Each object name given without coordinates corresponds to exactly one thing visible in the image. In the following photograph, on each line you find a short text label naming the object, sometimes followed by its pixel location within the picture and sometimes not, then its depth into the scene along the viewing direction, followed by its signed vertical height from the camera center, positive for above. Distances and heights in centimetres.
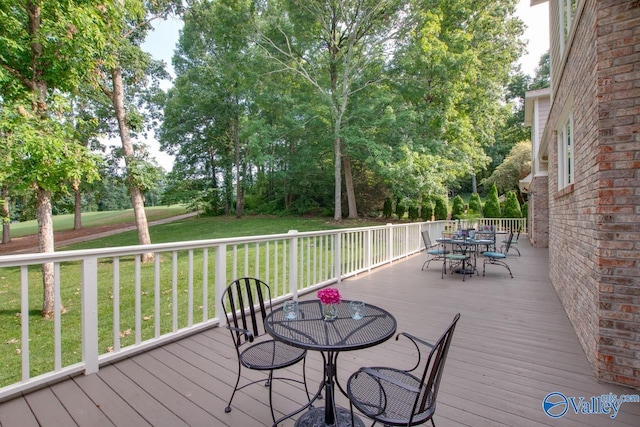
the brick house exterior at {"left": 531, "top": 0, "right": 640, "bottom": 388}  216 +12
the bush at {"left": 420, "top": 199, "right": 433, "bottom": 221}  1733 -19
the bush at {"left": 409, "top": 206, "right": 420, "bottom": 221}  1749 -39
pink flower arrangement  188 -54
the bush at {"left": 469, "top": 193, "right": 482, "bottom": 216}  1839 +10
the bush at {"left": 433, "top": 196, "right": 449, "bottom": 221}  1760 -11
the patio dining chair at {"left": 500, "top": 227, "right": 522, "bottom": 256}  804 -137
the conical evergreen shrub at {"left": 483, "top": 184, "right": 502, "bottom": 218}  1788 -3
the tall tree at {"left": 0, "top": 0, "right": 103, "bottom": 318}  427 +206
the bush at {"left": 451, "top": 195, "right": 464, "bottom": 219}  1808 -7
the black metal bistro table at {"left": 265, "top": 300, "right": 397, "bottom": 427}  158 -70
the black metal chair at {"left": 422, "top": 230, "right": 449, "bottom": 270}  671 -99
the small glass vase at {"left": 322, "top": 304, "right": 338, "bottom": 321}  192 -67
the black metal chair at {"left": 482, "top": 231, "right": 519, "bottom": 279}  611 -100
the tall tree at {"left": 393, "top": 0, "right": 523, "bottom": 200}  1198 +559
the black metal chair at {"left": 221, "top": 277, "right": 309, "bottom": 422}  182 -95
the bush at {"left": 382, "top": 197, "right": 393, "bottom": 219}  1783 -6
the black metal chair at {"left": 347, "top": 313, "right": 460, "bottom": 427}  132 -96
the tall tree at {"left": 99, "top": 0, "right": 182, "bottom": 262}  837 +375
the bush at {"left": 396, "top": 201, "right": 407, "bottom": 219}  1772 -15
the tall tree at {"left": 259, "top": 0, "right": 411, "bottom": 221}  1266 +734
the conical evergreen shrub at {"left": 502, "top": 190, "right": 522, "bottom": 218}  1722 -10
